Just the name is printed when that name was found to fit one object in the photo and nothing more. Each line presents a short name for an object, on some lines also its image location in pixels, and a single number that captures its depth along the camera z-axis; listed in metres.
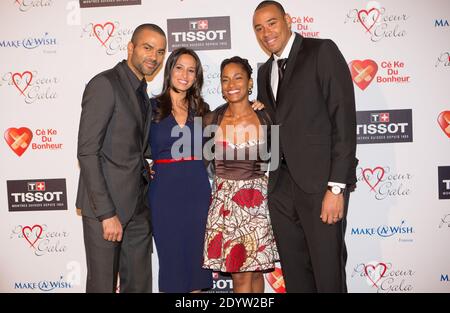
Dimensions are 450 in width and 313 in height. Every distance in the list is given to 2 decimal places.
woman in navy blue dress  2.80
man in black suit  2.47
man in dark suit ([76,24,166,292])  2.42
